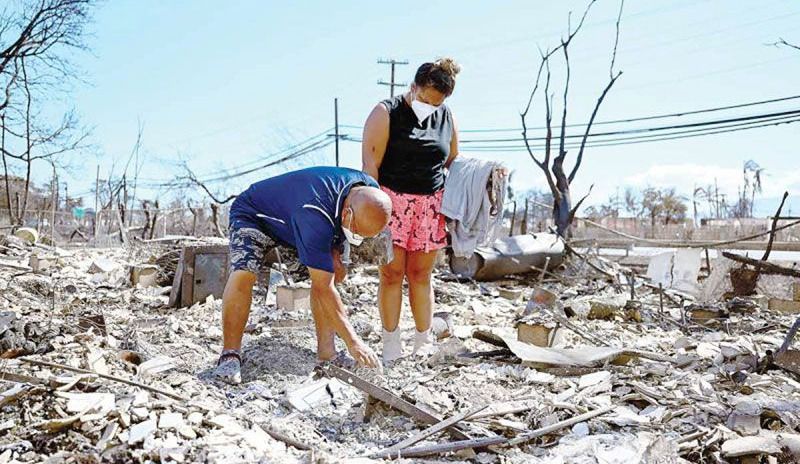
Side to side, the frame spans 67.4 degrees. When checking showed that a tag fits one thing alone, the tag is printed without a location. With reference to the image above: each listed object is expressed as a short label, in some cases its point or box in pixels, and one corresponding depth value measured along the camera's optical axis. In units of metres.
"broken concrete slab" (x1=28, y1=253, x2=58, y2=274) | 7.82
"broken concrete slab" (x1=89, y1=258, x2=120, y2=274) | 7.72
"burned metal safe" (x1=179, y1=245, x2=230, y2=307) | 5.08
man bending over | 2.57
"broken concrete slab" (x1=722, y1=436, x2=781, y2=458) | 2.02
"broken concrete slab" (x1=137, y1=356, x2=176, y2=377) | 2.61
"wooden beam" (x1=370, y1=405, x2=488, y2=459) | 2.03
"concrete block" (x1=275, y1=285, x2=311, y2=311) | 4.98
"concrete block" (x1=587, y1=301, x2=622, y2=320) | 5.42
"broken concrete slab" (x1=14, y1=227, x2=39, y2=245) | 13.31
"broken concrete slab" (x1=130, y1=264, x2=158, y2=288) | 6.57
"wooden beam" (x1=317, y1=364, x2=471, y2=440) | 2.23
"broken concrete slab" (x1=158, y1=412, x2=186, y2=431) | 1.97
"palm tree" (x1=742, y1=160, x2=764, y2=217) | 43.06
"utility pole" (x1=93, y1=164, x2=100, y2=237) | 21.28
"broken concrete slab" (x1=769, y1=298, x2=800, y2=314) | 5.98
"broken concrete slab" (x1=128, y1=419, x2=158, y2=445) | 1.87
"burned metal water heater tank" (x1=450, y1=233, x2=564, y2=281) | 8.52
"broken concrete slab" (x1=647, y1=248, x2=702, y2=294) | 8.15
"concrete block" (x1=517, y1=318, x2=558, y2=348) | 3.68
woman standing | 3.19
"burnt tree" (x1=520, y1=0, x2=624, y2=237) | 14.65
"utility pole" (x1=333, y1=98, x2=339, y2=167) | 25.47
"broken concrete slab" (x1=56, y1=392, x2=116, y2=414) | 2.00
